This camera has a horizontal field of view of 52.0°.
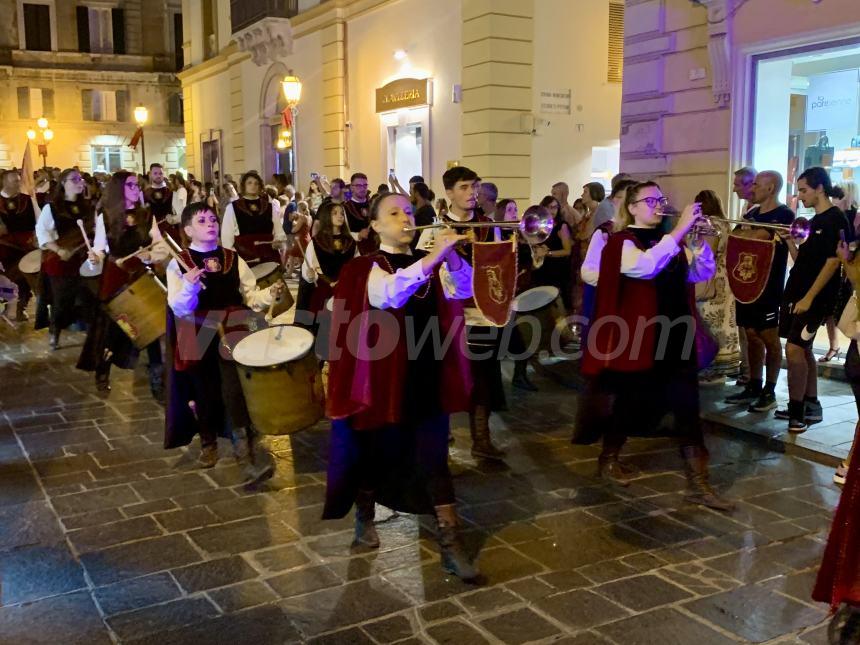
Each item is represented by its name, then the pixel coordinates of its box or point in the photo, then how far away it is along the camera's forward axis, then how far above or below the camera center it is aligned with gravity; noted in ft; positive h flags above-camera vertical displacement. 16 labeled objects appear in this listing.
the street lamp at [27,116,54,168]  105.09 +9.13
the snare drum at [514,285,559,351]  23.06 -2.90
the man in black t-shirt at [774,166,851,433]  19.56 -1.88
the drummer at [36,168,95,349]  28.81 -1.27
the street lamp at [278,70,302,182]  49.73 +6.31
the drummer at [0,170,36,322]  34.24 -0.71
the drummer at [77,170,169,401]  23.20 -1.46
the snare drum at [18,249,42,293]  32.19 -2.16
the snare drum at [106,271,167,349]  20.26 -2.43
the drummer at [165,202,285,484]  16.78 -2.30
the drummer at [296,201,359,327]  21.89 -1.29
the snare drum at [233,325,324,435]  15.84 -3.20
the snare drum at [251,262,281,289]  22.44 -1.84
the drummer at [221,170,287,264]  26.05 -0.69
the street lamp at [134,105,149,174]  67.87 +6.81
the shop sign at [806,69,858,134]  28.73 +3.20
